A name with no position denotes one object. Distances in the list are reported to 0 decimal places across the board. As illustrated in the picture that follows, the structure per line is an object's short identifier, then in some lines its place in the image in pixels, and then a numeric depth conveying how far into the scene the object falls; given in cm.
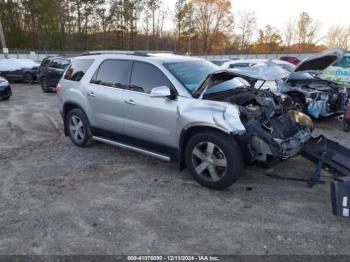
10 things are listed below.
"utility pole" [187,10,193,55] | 6242
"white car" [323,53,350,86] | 992
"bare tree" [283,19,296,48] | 5944
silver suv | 415
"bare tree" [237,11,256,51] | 6575
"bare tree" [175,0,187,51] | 6377
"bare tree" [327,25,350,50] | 5022
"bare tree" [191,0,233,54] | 6600
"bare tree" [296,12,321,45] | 5806
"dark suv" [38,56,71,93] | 1465
